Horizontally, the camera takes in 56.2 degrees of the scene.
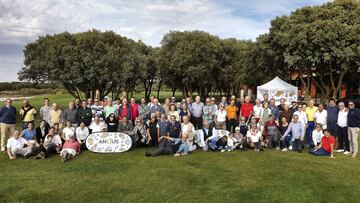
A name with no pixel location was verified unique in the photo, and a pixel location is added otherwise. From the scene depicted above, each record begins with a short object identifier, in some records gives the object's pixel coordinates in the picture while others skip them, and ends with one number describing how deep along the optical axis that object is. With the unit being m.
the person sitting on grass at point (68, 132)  11.25
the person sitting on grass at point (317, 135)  11.51
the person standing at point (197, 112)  12.71
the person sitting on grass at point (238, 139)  11.79
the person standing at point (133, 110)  12.49
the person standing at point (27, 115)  11.66
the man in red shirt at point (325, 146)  10.91
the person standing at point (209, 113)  12.45
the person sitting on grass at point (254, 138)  11.70
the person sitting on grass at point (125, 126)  11.77
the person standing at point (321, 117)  11.84
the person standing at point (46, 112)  12.09
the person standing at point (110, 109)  12.32
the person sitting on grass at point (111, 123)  11.85
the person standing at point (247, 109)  12.58
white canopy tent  24.08
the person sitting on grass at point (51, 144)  10.67
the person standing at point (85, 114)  11.81
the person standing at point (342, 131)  11.25
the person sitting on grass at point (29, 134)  10.91
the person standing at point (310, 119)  12.17
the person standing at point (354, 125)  10.85
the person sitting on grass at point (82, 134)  11.41
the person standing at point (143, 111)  12.76
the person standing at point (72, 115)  11.81
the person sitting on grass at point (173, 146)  10.96
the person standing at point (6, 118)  11.46
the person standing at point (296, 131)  11.62
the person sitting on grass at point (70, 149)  10.16
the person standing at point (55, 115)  11.80
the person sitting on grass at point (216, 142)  11.70
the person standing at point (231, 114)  12.55
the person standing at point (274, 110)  12.52
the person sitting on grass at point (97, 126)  11.66
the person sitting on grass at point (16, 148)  10.47
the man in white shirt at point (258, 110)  12.48
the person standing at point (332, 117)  11.48
